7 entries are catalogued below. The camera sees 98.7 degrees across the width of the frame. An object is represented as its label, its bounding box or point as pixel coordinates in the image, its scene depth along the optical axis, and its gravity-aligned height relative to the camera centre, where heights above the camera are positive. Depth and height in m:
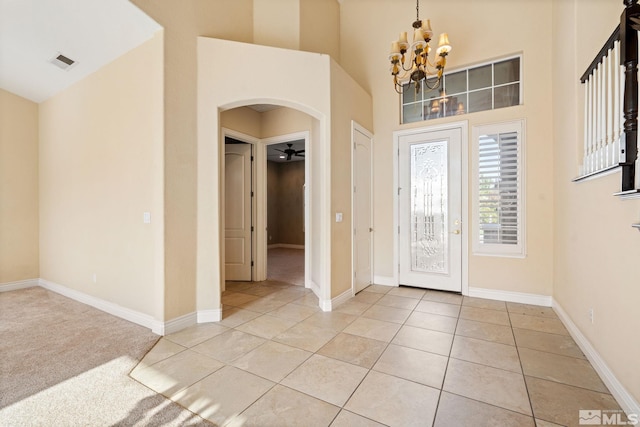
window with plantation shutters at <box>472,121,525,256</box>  3.66 +0.27
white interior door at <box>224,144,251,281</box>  4.79 +0.06
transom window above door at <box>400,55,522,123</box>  3.78 +1.72
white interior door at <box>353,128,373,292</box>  4.06 -0.01
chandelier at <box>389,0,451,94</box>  3.03 +1.86
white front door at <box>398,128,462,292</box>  4.04 +0.00
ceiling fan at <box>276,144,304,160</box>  7.45 +1.62
